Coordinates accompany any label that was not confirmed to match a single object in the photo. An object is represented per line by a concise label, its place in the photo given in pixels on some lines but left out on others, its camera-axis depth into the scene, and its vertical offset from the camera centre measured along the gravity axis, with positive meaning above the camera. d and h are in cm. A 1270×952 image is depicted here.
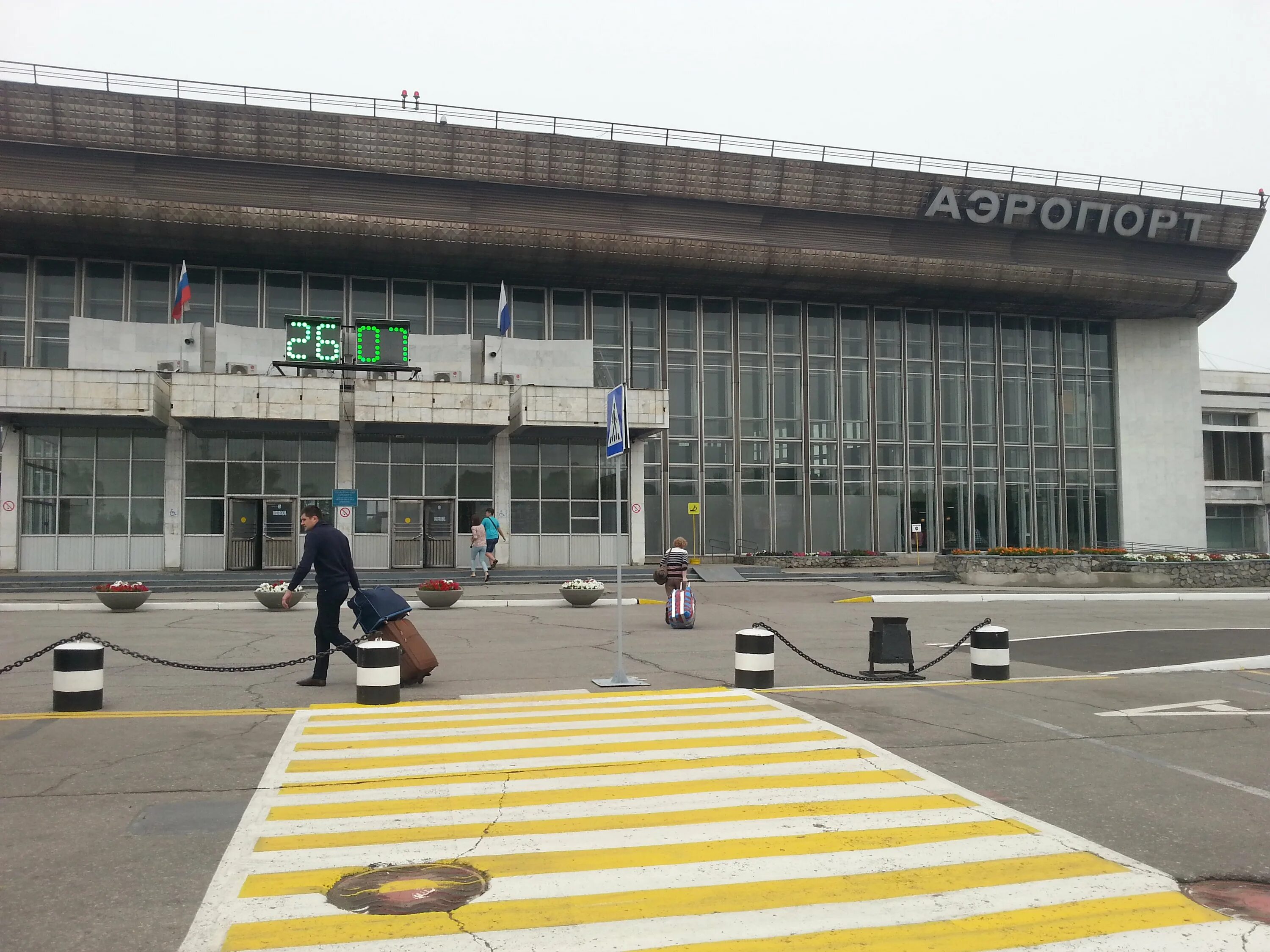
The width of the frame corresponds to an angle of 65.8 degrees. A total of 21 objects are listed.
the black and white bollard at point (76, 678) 1018 -167
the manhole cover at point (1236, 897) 504 -206
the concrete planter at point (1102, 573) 3397 -212
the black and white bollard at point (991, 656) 1291 -188
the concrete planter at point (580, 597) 2377 -198
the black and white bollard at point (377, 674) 1064 -171
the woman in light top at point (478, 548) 3094 -103
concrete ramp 3488 -212
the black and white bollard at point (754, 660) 1191 -178
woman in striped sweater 1930 -104
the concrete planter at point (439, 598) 2280 -192
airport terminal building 3425 +726
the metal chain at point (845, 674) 1161 -178
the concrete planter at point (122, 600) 2180 -185
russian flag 3519 +794
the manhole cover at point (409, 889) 495 -197
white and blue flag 3766 +776
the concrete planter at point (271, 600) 2183 -186
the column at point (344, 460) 3547 +202
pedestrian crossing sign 1174 +113
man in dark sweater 1173 -72
